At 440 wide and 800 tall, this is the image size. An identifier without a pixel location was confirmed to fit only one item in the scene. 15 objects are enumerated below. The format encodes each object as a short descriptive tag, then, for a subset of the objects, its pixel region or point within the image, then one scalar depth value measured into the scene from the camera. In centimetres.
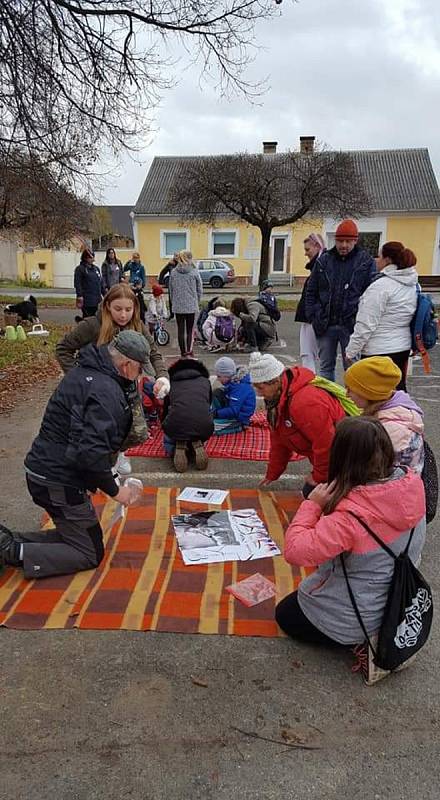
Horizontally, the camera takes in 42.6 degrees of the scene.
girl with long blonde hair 380
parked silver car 2791
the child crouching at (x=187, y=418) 459
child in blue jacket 556
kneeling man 267
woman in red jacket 324
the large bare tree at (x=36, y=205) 909
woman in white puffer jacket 428
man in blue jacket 495
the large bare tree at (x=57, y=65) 704
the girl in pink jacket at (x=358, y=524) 207
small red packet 279
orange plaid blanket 261
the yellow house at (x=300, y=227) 2855
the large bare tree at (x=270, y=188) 1992
